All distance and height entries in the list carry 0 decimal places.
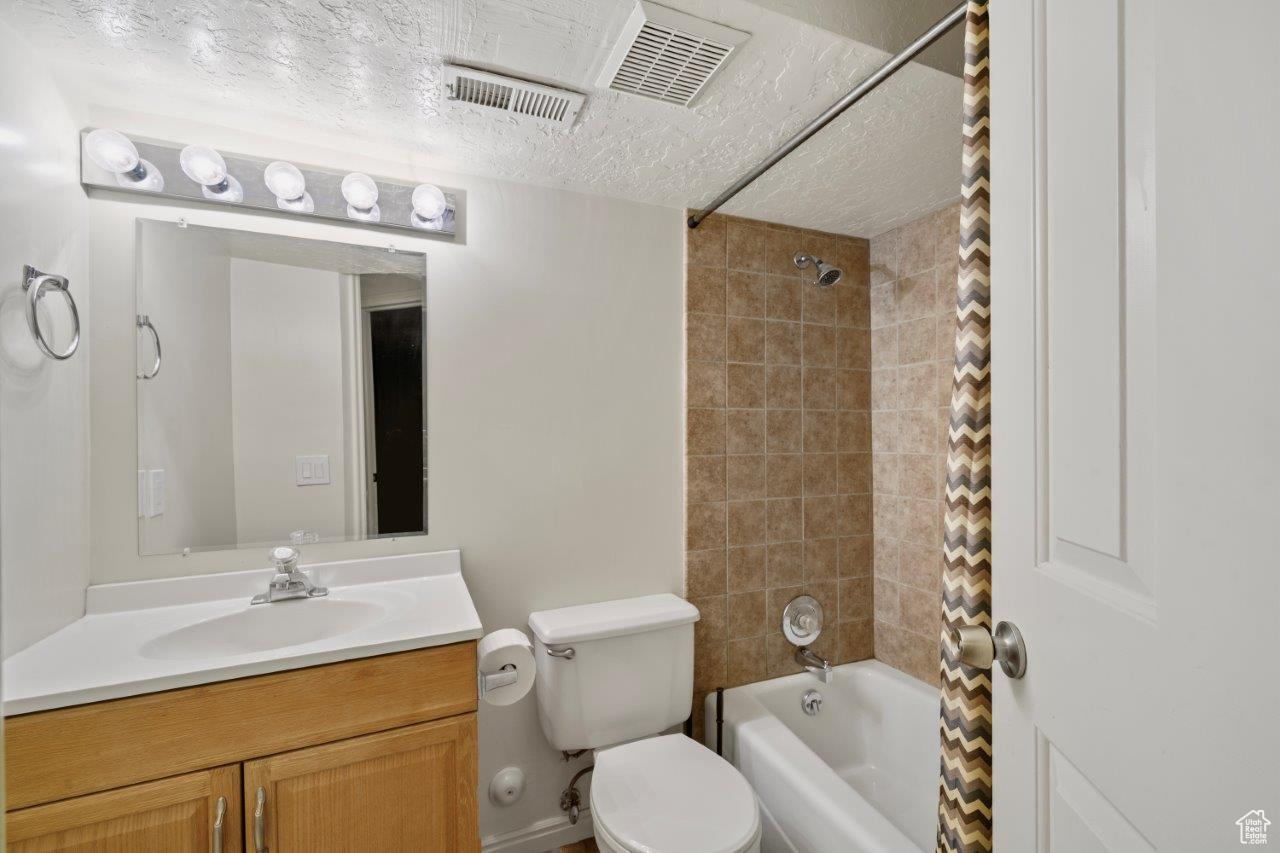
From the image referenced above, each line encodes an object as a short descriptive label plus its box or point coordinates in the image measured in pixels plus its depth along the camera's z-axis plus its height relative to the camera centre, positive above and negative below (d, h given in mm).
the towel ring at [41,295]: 1135 +282
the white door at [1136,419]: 353 -2
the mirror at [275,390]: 1465 +102
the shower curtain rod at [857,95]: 971 +716
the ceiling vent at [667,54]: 1088 +785
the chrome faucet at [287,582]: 1437 -414
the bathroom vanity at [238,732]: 985 -602
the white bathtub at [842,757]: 1387 -1066
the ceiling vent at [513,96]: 1265 +790
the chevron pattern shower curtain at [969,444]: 816 -40
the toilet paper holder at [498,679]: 1437 -669
